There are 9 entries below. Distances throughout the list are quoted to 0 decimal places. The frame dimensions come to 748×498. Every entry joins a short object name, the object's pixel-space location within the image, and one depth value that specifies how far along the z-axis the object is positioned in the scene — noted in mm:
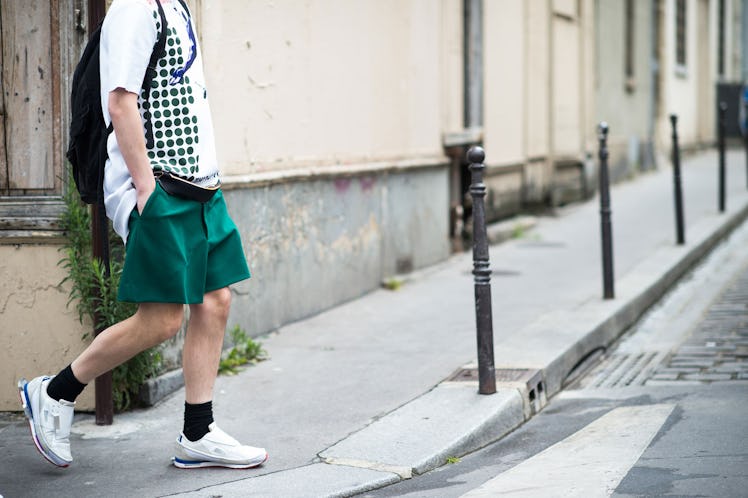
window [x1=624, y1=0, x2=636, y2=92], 17844
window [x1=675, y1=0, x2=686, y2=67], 22109
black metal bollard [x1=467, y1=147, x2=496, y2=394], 5223
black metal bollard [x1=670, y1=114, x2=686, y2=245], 10305
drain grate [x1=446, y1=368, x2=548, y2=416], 5492
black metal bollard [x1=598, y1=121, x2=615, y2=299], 7660
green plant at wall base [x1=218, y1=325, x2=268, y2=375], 6102
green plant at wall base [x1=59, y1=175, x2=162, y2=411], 5012
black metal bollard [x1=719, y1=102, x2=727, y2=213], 12898
